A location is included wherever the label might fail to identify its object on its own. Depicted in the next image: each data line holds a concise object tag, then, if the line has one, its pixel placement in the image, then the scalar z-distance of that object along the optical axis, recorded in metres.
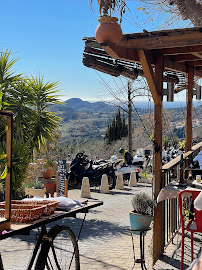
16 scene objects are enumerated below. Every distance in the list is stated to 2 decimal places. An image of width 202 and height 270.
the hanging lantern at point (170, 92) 7.69
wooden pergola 4.70
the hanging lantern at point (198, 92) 9.47
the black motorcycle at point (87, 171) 12.43
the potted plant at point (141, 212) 4.71
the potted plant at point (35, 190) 9.48
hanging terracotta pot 4.24
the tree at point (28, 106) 9.86
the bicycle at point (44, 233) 2.95
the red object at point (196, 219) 4.22
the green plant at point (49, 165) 10.05
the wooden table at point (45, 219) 2.85
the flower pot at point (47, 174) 9.54
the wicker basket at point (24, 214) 3.04
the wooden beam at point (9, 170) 2.94
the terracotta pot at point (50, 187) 9.53
